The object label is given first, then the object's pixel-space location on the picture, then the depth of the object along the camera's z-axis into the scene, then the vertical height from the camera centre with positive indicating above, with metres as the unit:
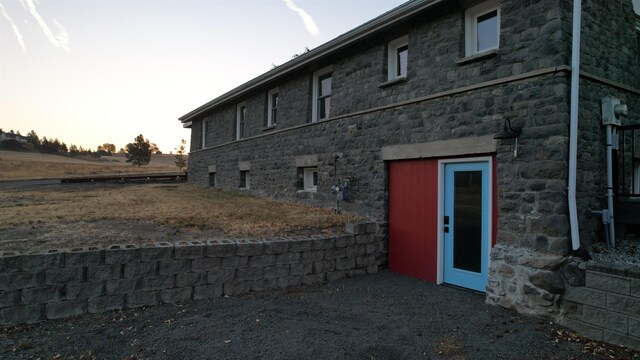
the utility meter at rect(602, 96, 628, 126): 5.78 +1.36
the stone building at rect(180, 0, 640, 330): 5.27 +1.07
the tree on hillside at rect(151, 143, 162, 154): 72.80 +7.05
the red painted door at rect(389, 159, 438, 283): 7.03 -0.63
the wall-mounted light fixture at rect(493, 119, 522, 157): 5.55 +0.92
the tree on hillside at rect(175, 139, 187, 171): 36.16 +2.90
